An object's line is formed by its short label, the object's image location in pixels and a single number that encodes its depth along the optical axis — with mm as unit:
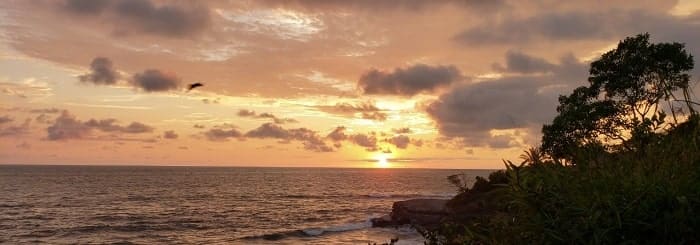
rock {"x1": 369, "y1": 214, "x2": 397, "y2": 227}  55875
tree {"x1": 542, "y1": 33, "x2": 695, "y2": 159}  34594
